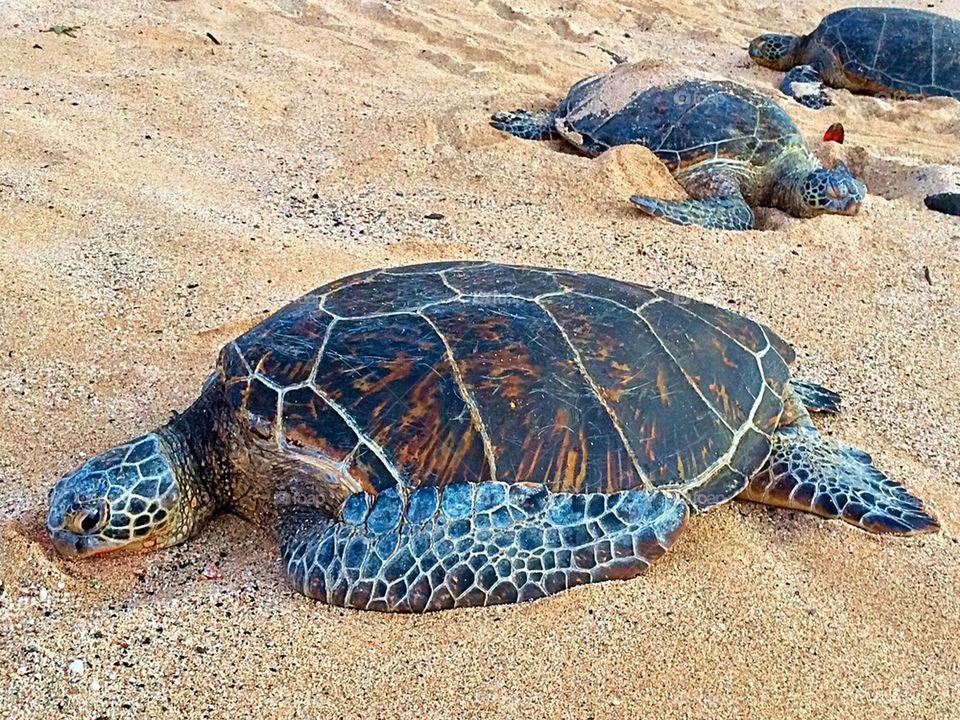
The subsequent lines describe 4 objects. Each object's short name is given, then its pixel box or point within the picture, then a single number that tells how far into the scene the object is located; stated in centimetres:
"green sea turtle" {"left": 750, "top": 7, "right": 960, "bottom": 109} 618
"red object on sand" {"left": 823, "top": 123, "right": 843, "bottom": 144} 520
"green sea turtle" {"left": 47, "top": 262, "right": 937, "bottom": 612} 203
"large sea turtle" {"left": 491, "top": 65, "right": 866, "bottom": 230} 456
